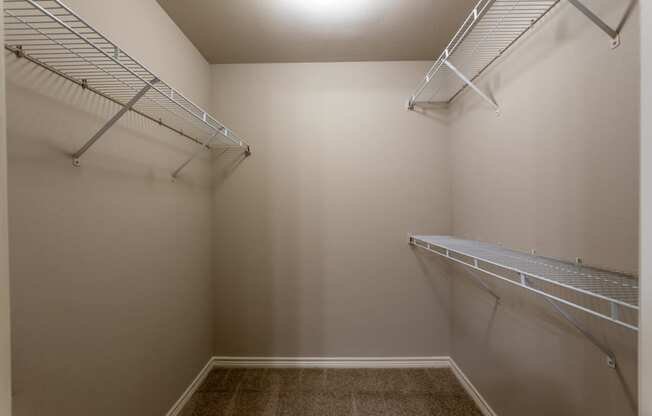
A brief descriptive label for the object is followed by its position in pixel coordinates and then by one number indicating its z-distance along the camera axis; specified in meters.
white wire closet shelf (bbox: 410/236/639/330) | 0.70
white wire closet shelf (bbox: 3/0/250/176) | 0.80
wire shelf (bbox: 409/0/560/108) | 1.11
